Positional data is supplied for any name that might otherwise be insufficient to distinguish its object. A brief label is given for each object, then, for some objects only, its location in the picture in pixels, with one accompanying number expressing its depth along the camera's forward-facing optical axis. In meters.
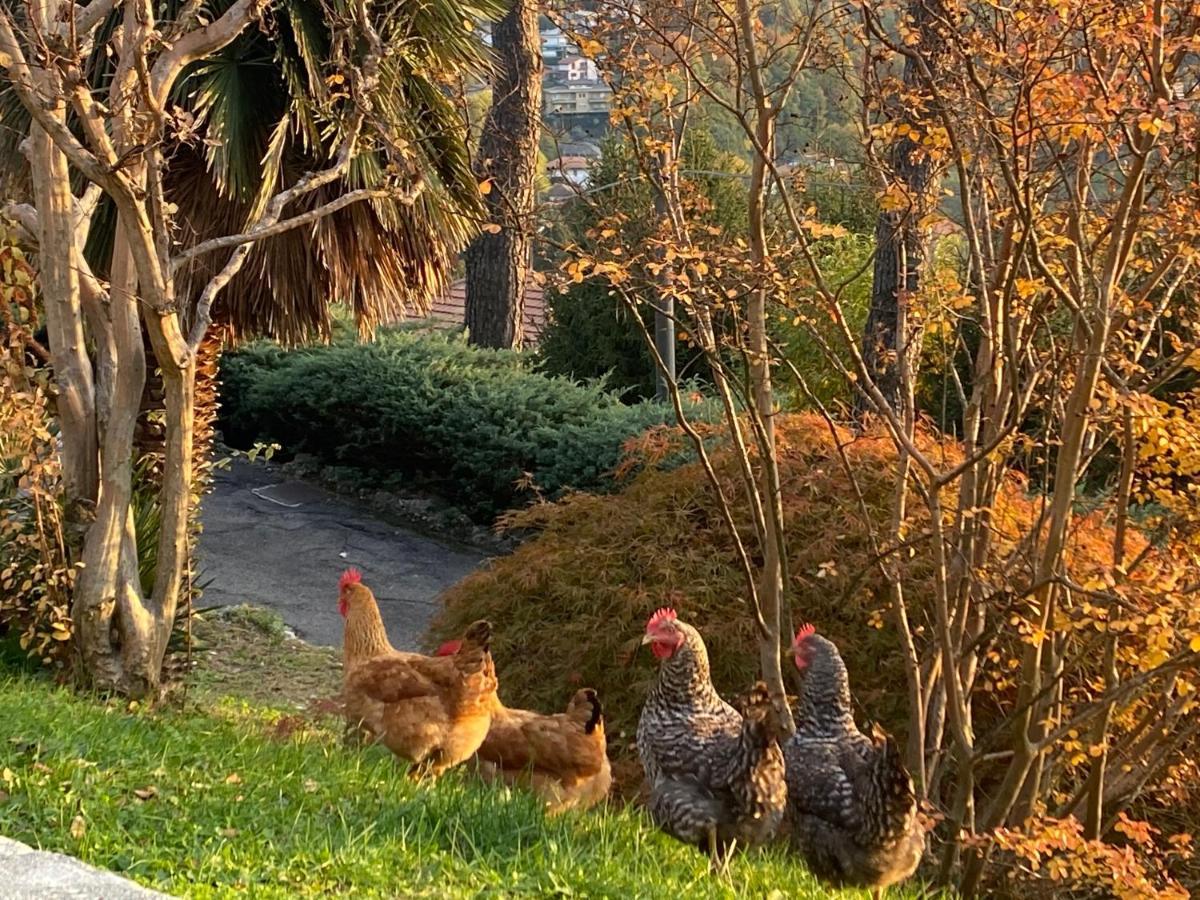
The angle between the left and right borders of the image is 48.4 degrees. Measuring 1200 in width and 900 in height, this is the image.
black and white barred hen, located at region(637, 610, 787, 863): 4.84
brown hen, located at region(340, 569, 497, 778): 5.33
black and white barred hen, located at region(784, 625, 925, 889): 4.74
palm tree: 8.10
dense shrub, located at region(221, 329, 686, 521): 13.38
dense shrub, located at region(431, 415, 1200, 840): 6.26
